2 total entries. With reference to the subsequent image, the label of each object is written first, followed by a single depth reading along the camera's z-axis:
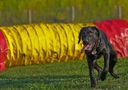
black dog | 11.06
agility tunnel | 17.47
